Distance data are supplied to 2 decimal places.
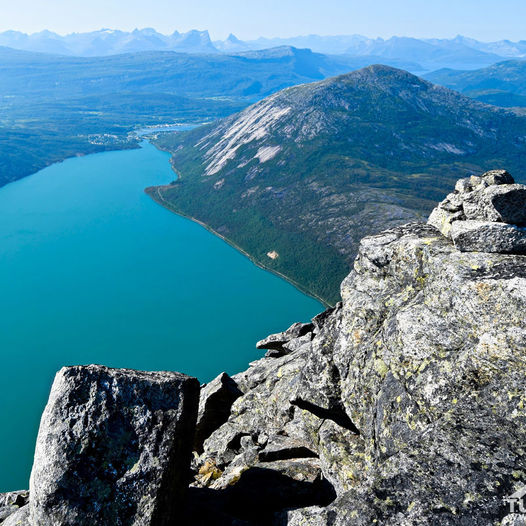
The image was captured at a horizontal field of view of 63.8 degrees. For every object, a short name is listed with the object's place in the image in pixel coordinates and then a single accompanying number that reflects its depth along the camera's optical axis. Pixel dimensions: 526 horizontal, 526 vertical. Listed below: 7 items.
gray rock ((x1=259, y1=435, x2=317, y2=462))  24.53
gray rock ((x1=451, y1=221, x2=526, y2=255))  19.09
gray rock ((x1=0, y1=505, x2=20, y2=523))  22.01
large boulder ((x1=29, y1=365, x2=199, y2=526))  15.79
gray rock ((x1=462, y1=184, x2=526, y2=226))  19.84
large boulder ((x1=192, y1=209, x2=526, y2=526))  13.36
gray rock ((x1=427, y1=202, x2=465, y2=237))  22.91
